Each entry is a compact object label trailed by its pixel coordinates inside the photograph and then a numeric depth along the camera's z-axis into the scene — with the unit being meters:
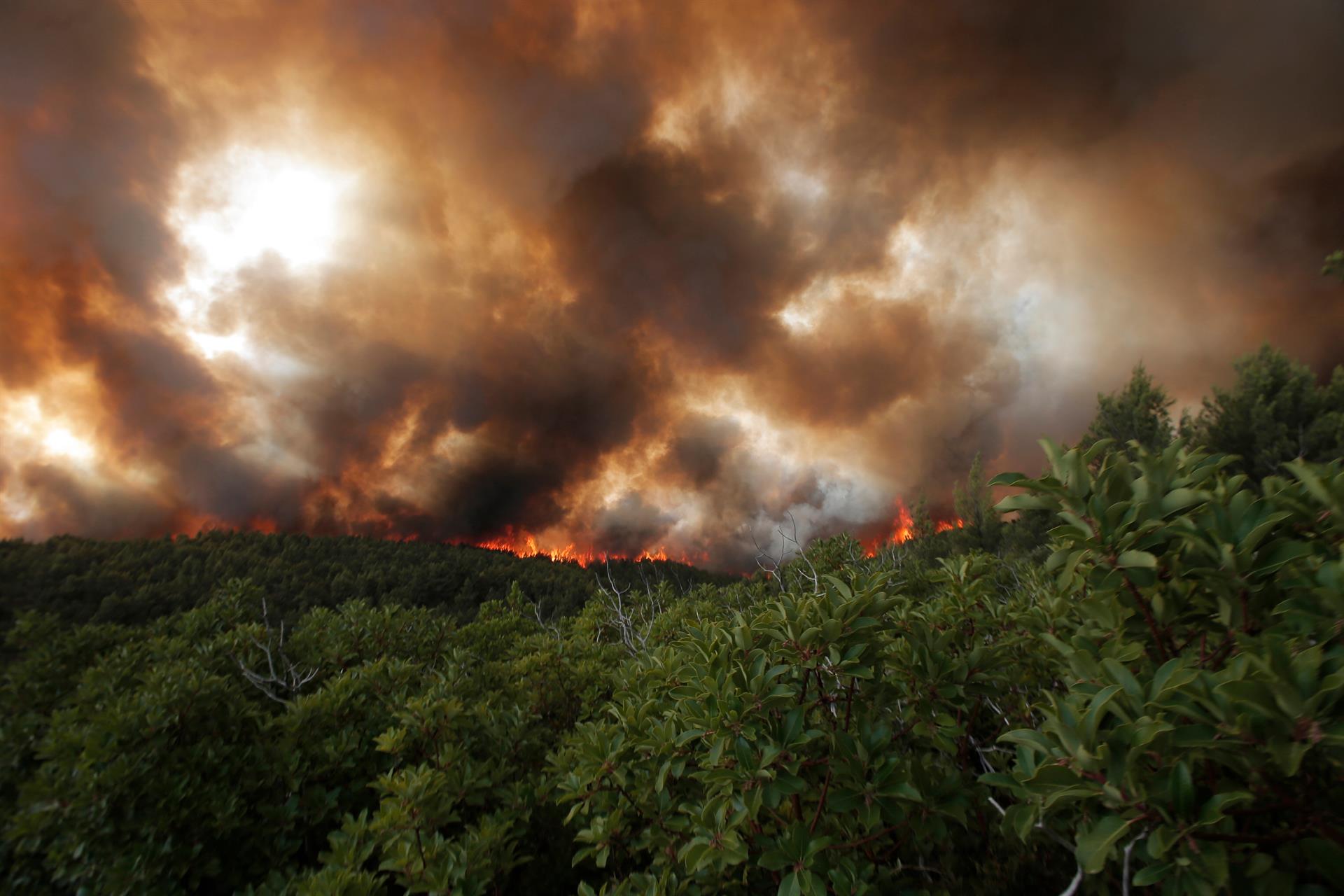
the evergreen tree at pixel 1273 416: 21.56
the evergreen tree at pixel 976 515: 34.69
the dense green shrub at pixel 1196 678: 1.52
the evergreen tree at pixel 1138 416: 25.73
